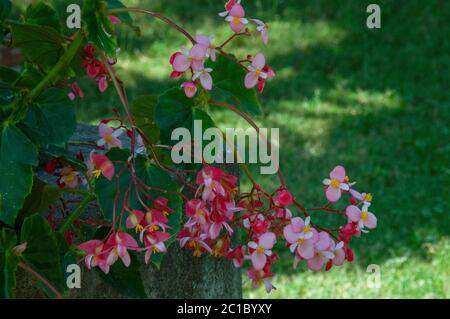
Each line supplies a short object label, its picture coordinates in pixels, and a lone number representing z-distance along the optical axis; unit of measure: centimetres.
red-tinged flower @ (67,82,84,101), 178
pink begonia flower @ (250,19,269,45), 162
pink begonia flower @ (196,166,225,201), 155
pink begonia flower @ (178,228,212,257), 161
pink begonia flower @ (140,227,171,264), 153
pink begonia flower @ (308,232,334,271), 156
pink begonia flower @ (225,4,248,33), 159
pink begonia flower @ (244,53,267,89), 160
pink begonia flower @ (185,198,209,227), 157
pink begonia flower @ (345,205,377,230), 159
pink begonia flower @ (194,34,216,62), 156
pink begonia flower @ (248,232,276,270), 156
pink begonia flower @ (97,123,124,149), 171
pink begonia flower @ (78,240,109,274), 154
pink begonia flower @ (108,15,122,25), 165
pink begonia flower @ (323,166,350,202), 160
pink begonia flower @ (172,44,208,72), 156
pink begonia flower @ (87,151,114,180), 154
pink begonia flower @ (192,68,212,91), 157
